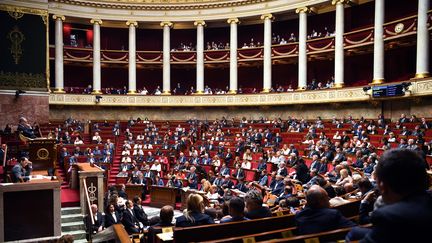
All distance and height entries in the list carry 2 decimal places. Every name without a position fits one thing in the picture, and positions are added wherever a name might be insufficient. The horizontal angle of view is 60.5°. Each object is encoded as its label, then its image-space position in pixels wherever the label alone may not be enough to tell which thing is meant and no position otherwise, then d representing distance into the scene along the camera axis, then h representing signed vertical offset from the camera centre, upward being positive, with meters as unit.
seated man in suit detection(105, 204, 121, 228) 8.16 -2.28
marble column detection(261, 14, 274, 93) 26.39 +4.78
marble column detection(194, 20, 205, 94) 28.48 +4.58
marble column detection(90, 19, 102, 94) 27.83 +4.37
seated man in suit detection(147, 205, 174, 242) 5.11 -1.45
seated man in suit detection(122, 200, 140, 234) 8.37 -2.44
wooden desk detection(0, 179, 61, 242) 8.02 -2.13
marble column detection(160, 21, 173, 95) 28.77 +4.64
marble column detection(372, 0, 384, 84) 20.83 +4.12
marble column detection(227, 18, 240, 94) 27.67 +4.89
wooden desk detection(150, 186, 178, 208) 14.38 -3.19
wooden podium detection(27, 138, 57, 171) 9.90 -1.04
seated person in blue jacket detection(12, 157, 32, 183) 8.52 -1.38
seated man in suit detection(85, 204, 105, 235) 8.74 -2.59
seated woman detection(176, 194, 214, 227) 4.68 -1.30
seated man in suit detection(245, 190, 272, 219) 4.98 -1.28
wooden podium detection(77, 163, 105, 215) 10.33 -2.03
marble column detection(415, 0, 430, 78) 18.19 +3.76
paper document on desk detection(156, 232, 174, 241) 4.36 -1.48
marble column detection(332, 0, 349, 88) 22.91 +4.60
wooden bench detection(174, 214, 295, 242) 4.12 -1.35
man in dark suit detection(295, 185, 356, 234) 3.44 -0.95
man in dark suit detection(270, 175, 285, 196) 11.03 -2.15
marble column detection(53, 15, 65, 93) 26.56 +4.42
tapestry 19.45 +3.48
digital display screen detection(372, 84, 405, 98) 18.23 +1.29
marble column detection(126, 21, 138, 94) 28.60 +4.73
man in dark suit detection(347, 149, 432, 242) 1.66 -0.41
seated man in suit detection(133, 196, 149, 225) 9.01 -2.42
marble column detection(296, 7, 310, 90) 24.84 +4.83
